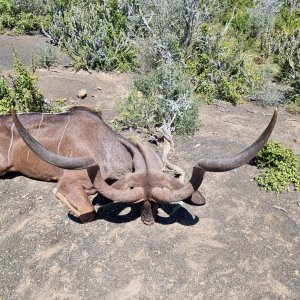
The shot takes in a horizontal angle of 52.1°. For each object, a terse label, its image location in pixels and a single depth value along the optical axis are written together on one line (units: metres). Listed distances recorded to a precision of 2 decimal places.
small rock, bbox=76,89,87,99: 6.31
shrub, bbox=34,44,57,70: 7.21
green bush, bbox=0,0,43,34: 8.70
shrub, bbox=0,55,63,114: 5.36
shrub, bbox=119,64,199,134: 5.56
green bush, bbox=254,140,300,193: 4.59
